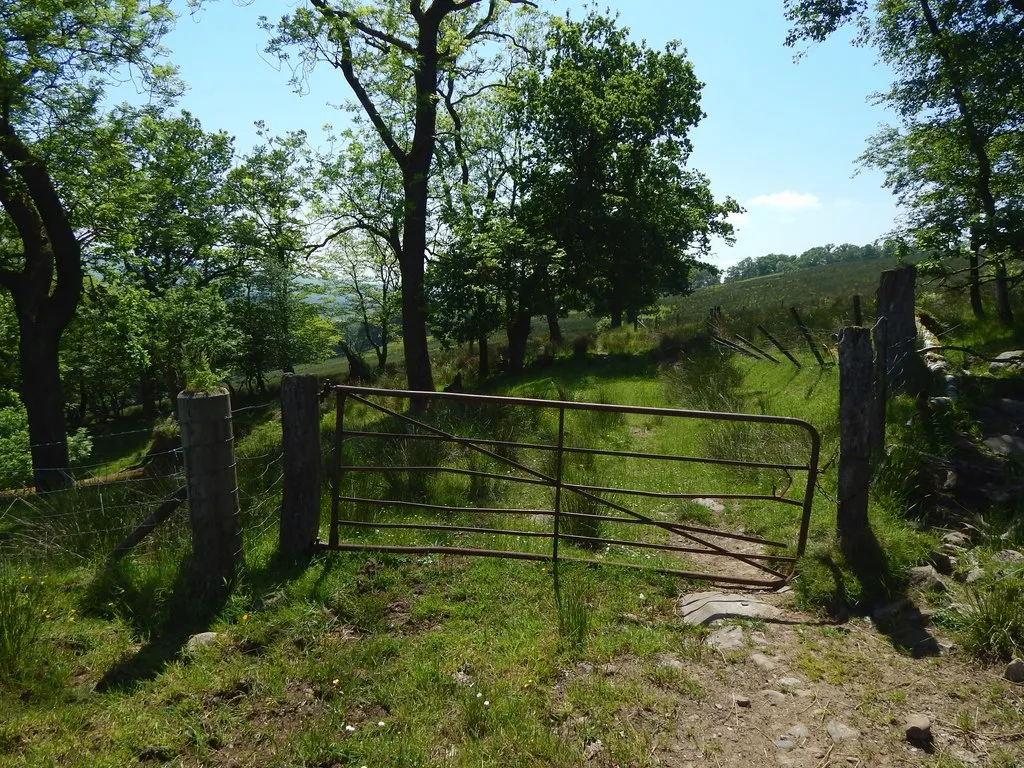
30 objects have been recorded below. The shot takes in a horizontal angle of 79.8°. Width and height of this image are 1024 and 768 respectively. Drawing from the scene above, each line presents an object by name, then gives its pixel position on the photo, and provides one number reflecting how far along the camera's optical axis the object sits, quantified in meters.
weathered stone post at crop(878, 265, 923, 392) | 7.20
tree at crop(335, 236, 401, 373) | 33.16
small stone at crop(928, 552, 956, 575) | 4.84
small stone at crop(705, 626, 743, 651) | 4.12
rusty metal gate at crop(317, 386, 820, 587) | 5.00
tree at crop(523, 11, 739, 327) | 19.62
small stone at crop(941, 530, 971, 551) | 5.13
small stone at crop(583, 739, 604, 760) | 3.14
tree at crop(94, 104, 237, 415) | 13.01
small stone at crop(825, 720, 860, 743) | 3.23
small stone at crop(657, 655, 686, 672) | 3.86
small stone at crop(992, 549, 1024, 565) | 4.42
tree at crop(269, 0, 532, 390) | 13.10
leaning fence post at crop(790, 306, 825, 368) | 11.56
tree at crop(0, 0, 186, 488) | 10.45
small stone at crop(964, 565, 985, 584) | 4.43
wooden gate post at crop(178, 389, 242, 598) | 4.41
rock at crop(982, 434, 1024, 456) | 6.50
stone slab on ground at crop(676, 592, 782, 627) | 4.50
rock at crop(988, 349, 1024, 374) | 8.82
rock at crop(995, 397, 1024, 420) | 7.51
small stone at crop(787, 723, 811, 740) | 3.27
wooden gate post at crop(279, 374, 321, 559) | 5.10
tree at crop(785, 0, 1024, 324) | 9.85
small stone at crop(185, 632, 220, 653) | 4.00
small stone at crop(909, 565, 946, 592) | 4.54
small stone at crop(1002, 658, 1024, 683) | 3.57
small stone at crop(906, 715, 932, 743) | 3.18
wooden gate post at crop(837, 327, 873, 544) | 4.92
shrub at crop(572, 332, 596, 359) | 19.98
